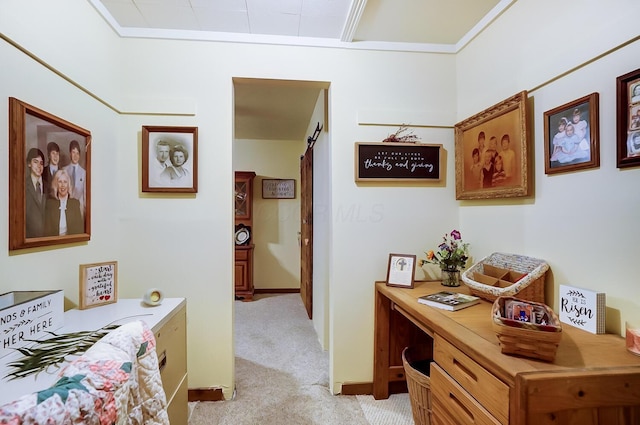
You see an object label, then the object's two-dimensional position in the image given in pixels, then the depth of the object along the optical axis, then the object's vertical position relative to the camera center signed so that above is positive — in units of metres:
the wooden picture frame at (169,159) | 1.89 +0.35
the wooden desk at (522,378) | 0.83 -0.51
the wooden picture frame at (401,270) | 1.88 -0.38
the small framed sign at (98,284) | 1.39 -0.35
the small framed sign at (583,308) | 1.10 -0.38
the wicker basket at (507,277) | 1.34 -0.33
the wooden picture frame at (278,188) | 4.78 +0.40
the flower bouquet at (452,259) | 1.84 -0.30
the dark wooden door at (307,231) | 3.37 -0.22
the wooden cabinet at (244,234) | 4.27 -0.32
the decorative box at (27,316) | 0.97 -0.37
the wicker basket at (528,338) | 0.87 -0.38
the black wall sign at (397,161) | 2.01 +0.35
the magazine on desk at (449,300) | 1.42 -0.45
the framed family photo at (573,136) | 1.17 +0.32
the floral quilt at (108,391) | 0.50 -0.35
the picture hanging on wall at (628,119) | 1.03 +0.33
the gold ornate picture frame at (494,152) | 1.50 +0.35
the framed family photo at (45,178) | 1.14 +0.16
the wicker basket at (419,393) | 1.48 -0.95
